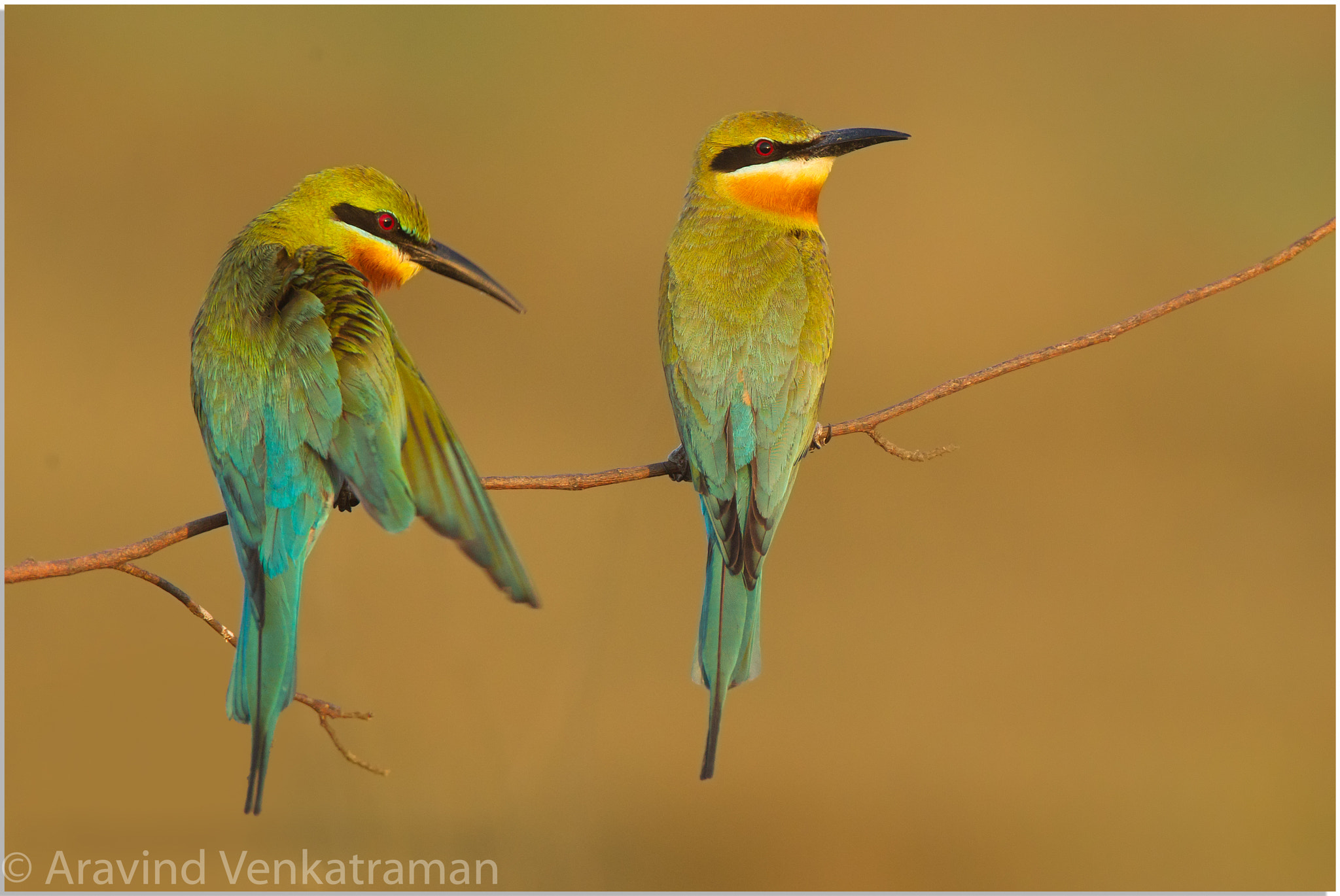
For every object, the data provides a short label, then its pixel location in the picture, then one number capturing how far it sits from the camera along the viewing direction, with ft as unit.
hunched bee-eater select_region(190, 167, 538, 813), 13.46
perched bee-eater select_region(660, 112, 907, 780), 16.51
